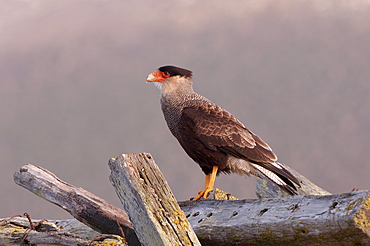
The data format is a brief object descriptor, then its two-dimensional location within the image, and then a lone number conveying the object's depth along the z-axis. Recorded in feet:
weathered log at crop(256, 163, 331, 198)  53.11
